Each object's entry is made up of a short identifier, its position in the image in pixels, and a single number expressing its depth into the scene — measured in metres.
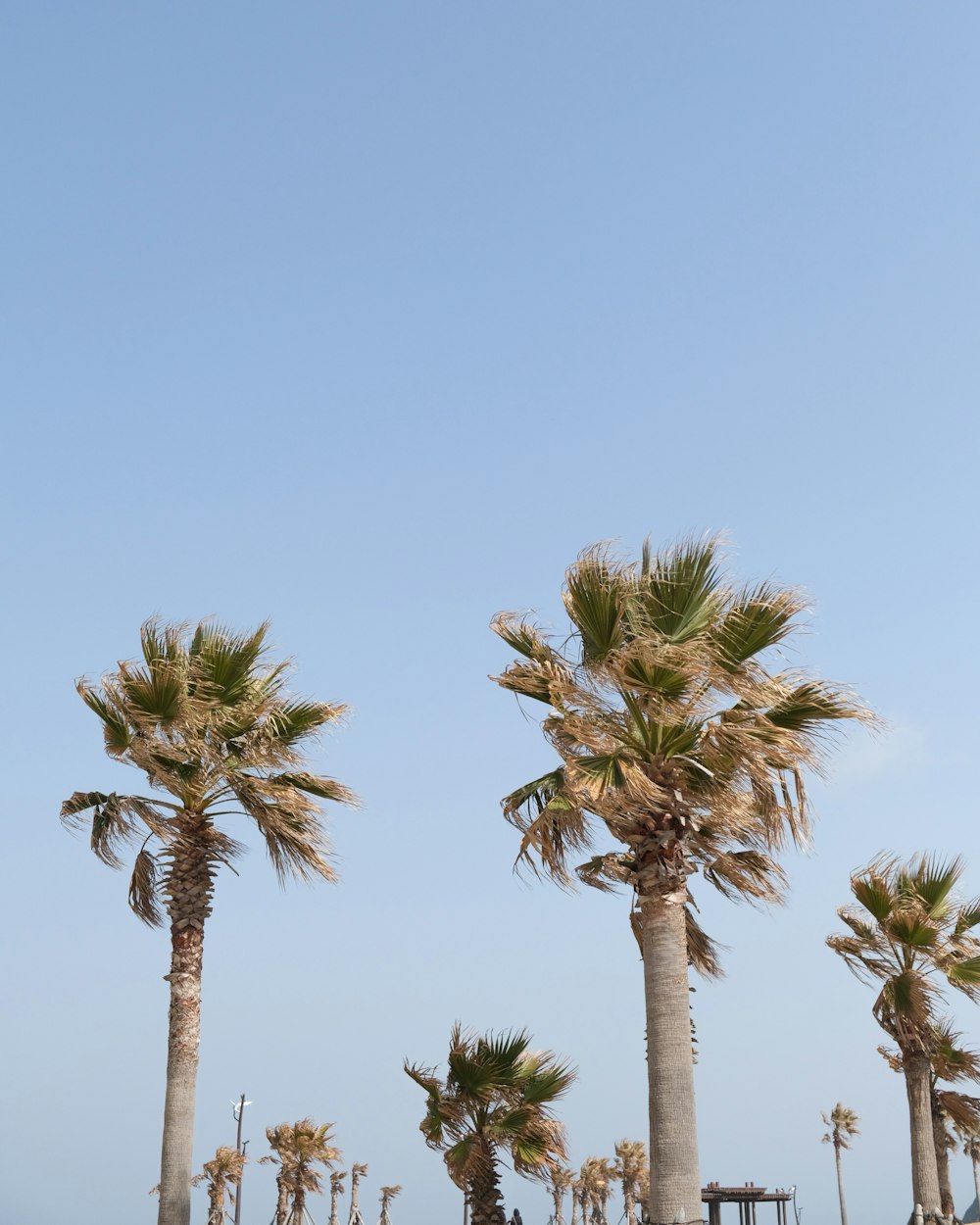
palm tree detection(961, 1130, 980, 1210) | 92.50
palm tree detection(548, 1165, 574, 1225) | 82.06
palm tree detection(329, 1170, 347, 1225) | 75.88
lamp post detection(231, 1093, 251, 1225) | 58.47
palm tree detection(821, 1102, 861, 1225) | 87.94
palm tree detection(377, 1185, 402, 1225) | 82.06
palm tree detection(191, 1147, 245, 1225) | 58.47
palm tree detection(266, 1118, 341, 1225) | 52.56
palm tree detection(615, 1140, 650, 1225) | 81.62
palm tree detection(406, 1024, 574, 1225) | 20.23
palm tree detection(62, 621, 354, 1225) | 17.08
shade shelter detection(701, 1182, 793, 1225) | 36.34
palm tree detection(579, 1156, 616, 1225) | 89.18
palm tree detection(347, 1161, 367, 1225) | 71.31
